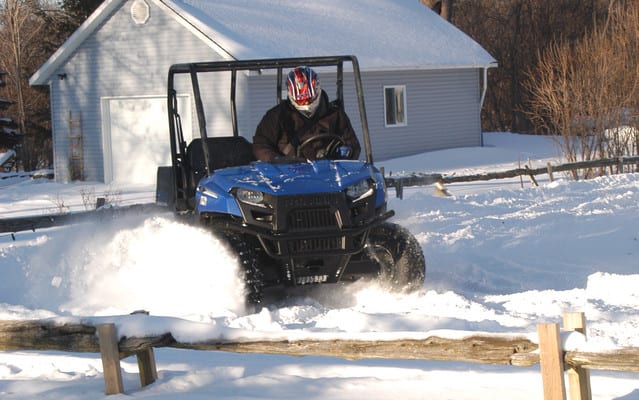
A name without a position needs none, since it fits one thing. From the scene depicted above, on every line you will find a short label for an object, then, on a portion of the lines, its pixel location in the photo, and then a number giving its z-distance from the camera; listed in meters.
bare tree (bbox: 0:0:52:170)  35.56
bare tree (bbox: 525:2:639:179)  22.33
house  26.08
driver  9.48
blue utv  8.47
